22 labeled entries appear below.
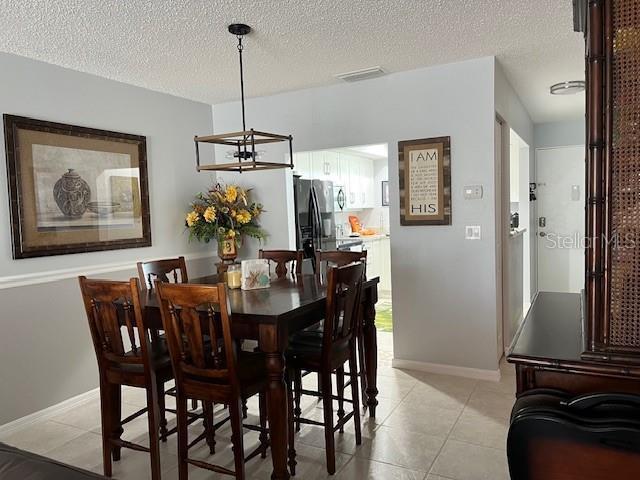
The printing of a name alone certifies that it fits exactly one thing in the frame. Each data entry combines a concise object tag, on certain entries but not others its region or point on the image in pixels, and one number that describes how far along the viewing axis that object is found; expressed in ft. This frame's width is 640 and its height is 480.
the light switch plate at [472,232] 11.96
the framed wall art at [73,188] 10.39
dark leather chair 4.22
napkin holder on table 9.65
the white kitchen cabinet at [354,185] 23.08
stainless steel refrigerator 16.49
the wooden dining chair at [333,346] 7.89
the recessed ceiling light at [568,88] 14.12
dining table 7.10
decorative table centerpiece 13.61
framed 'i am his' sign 12.24
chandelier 9.06
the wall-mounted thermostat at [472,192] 11.87
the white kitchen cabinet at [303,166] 18.36
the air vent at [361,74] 12.29
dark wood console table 4.60
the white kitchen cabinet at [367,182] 24.51
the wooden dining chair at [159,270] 10.31
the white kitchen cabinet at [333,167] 20.84
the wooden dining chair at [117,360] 7.50
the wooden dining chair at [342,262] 10.30
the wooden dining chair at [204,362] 6.88
